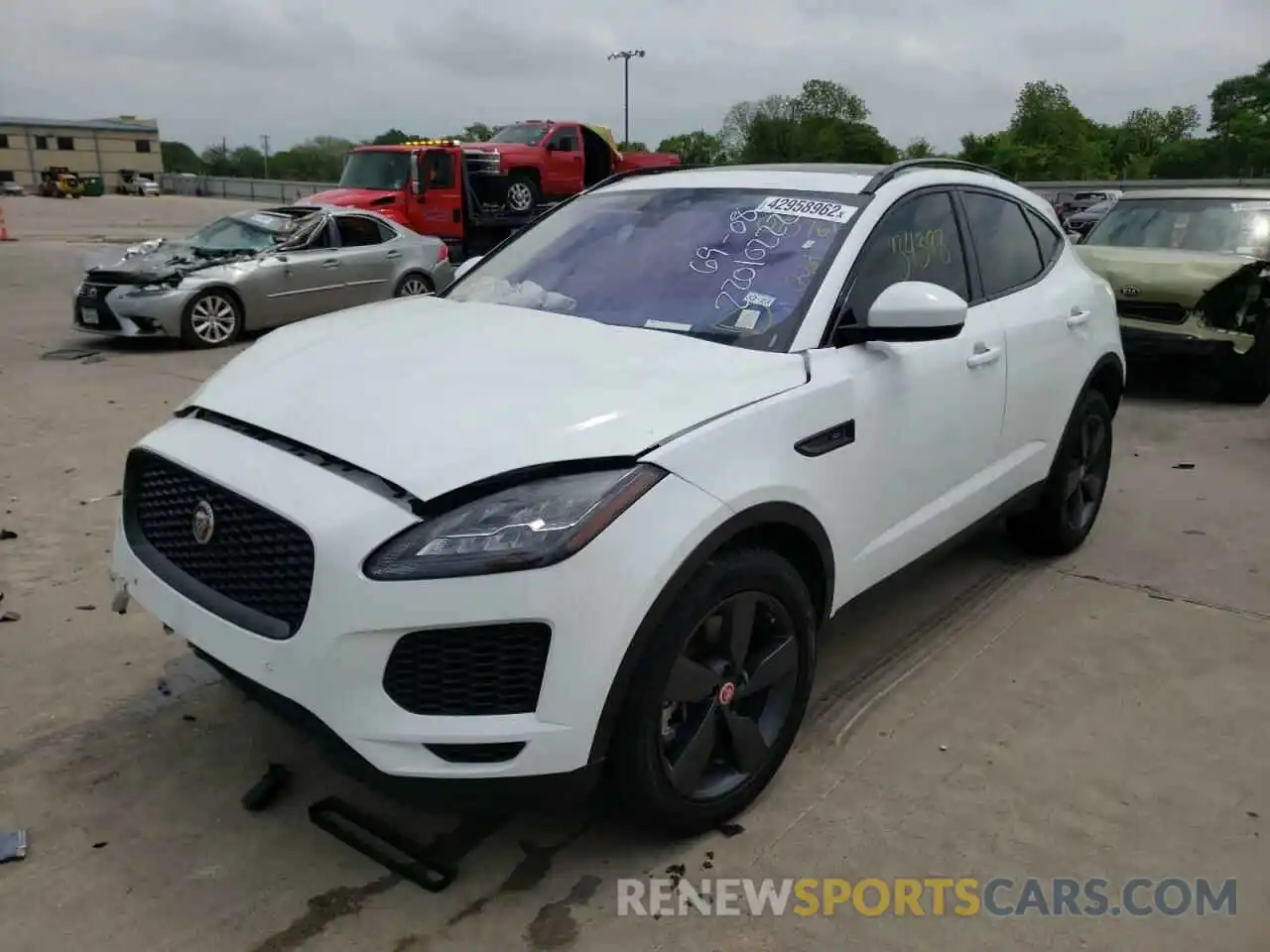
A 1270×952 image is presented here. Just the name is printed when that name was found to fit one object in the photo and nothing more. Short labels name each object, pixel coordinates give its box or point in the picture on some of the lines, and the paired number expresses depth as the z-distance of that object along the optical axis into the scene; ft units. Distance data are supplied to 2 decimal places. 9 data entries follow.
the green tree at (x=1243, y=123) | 196.24
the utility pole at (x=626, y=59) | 192.54
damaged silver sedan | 33.40
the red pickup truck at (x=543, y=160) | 61.87
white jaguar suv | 7.25
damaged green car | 27.07
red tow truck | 55.72
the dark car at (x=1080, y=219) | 80.94
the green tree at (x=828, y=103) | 316.40
